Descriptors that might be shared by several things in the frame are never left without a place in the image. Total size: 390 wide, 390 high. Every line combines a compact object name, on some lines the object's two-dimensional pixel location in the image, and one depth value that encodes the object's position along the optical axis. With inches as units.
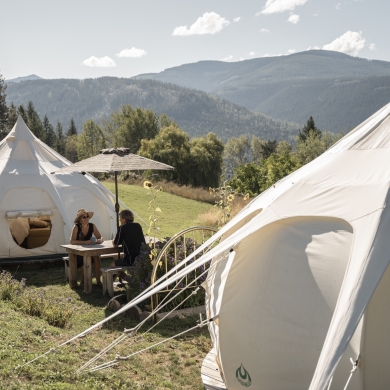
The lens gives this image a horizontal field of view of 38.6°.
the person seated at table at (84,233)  416.8
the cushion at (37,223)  566.3
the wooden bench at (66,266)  436.2
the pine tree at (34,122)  2827.3
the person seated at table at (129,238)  381.1
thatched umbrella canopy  407.8
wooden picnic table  397.4
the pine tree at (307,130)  3004.4
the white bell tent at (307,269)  171.9
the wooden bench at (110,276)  371.9
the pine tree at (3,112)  1993.1
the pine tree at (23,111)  2773.1
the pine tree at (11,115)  2058.6
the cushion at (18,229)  518.9
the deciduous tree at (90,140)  3068.4
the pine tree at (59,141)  3233.3
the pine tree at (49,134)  3223.4
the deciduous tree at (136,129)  2792.8
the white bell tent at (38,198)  500.1
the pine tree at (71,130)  3644.2
